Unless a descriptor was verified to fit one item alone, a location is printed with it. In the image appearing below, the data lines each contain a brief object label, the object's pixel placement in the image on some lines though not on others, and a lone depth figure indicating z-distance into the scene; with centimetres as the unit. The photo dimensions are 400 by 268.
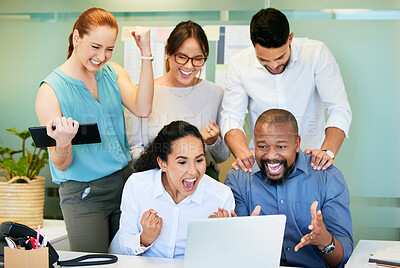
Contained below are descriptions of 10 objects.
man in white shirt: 221
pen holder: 137
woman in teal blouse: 216
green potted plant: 245
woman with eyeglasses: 226
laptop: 132
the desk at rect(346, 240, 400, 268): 154
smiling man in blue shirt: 189
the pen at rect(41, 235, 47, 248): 145
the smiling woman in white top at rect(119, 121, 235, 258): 182
